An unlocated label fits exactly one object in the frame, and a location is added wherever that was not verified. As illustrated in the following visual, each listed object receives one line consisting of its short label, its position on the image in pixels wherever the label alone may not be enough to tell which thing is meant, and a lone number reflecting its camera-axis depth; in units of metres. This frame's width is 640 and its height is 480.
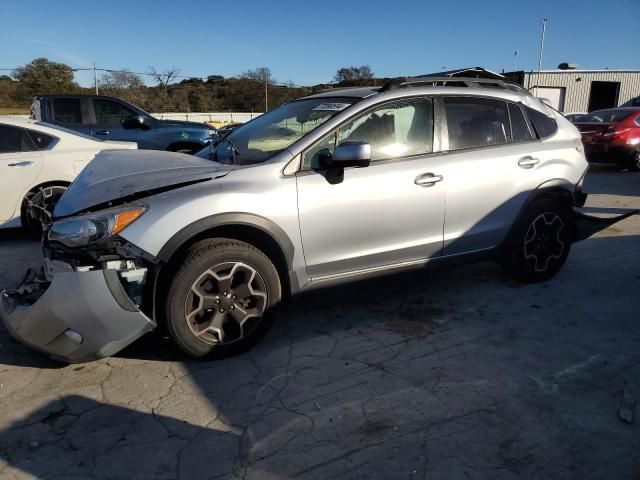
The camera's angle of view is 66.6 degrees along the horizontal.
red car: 11.52
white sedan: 5.73
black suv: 8.41
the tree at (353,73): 67.06
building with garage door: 31.41
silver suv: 2.86
